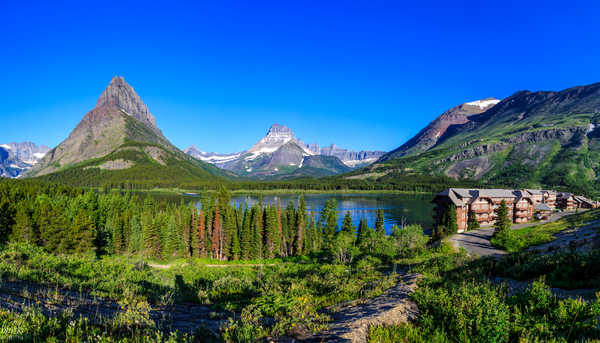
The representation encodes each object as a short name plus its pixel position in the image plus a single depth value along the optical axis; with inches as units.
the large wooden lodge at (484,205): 2913.4
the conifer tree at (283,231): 2827.3
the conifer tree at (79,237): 2118.6
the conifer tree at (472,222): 2869.3
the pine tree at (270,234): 2674.7
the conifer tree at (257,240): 2591.0
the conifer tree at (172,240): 2491.4
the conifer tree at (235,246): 2581.0
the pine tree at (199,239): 2594.5
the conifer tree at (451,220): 2637.1
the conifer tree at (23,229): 2036.7
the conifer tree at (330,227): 2949.8
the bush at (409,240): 1526.9
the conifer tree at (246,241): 2578.7
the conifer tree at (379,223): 2749.5
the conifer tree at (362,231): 2603.6
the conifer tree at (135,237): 2548.0
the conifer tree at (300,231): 2871.6
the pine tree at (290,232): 2908.5
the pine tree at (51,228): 2055.9
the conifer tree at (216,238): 2605.8
